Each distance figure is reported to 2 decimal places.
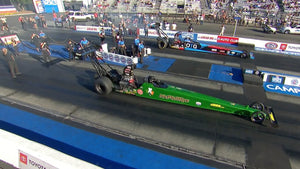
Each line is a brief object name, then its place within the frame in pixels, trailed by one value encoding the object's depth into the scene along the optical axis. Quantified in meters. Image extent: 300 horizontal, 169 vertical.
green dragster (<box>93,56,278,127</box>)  8.38
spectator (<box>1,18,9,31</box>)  24.98
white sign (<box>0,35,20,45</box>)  19.43
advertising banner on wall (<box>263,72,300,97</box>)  11.48
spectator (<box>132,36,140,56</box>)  16.35
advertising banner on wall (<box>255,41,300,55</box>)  18.72
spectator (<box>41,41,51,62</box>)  15.16
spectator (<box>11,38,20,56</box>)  17.11
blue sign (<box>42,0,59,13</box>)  47.36
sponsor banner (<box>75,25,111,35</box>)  25.98
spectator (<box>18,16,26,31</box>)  27.38
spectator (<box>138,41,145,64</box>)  15.54
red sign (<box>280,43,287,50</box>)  18.94
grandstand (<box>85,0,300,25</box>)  35.50
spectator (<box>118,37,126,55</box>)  15.97
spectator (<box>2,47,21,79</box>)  12.32
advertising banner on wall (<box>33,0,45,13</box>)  46.51
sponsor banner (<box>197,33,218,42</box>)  22.73
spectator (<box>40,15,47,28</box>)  30.08
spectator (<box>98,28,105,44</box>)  19.97
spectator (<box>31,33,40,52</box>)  19.28
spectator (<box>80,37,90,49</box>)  16.61
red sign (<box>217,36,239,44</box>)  21.42
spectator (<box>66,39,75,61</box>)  16.02
